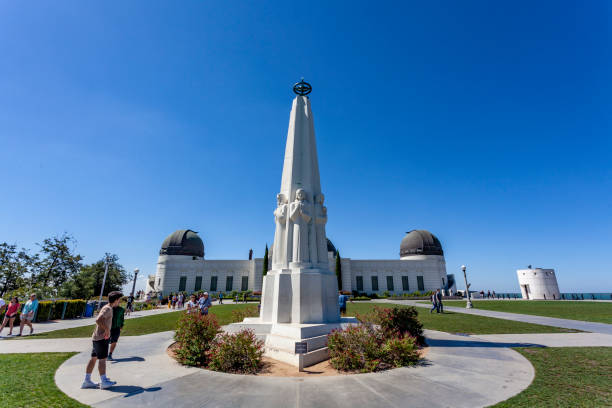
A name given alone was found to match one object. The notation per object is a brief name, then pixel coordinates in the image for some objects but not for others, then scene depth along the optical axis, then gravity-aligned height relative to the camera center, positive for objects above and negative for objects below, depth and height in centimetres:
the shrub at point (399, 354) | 613 -156
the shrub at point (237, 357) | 579 -159
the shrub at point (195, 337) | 621 -132
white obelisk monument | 731 +58
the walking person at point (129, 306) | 2069 -178
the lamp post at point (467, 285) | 2298 +12
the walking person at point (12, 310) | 1042 -109
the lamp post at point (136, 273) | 2389 +90
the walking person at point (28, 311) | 1053 -117
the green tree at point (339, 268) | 4229 +276
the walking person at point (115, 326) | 668 -107
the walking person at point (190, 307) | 1358 -117
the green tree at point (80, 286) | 3153 -43
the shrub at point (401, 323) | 801 -112
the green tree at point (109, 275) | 3575 +112
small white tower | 3653 +42
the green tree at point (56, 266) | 3153 +198
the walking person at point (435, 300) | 1876 -98
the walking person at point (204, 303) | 1126 -83
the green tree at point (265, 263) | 3800 +309
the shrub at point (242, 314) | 979 -111
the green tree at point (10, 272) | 2919 +108
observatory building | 4397 +236
